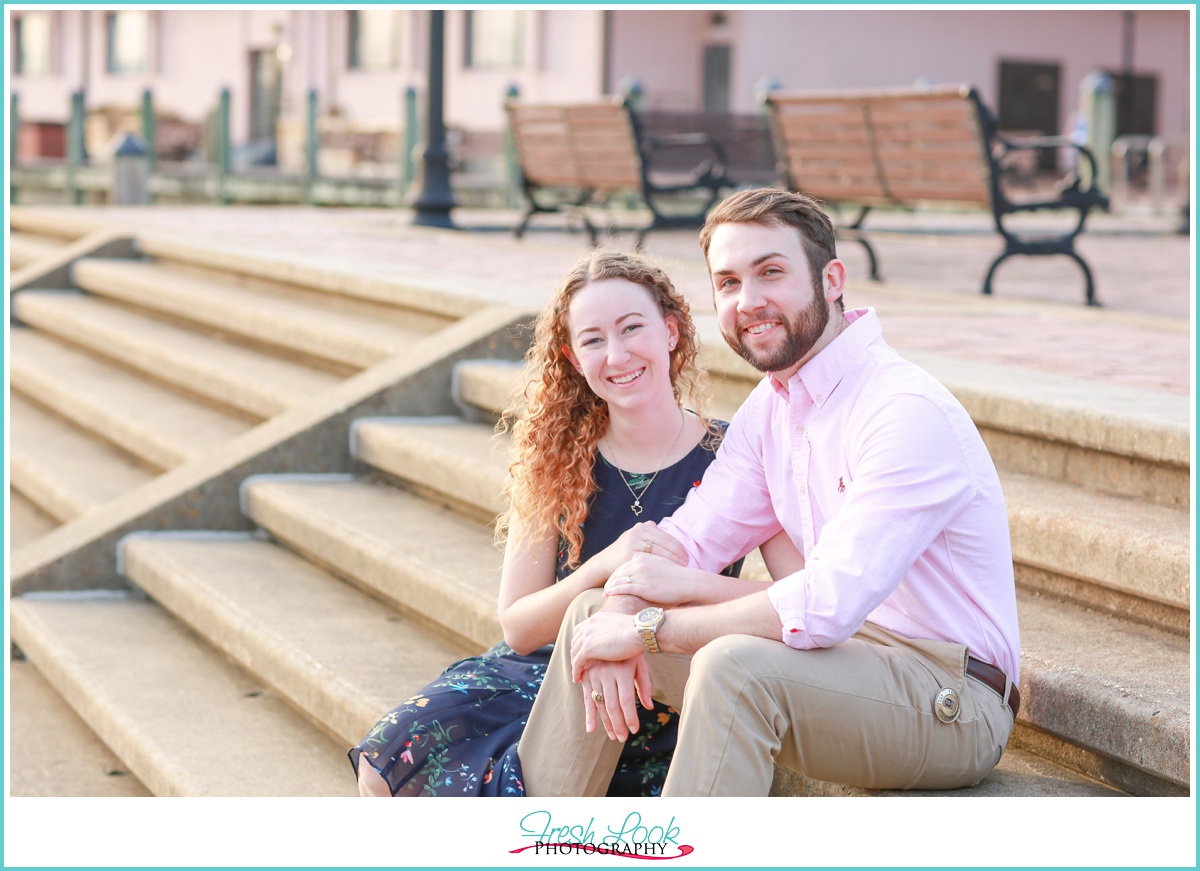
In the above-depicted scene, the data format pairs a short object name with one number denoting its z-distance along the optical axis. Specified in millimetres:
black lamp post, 10000
